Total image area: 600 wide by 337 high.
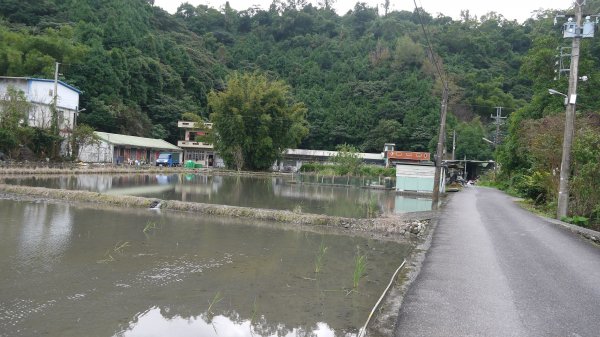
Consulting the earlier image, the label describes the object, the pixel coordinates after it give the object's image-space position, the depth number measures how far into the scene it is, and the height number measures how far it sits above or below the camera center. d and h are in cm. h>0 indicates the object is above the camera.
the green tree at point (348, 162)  4012 +24
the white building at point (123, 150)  3997 -10
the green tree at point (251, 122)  4419 +371
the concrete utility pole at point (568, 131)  1338 +152
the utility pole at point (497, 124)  4312 +524
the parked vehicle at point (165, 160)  4859 -95
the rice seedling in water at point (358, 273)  646 -175
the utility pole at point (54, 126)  3038 +127
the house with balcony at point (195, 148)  5709 +73
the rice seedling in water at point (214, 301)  523 -187
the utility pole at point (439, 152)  2042 +88
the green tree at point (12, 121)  2659 +122
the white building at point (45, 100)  3191 +357
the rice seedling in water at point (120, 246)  805 -190
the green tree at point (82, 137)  3225 +68
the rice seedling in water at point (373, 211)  1448 -165
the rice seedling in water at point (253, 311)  502 -188
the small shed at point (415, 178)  2742 -59
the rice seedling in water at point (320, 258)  750 -184
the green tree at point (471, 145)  5753 +375
